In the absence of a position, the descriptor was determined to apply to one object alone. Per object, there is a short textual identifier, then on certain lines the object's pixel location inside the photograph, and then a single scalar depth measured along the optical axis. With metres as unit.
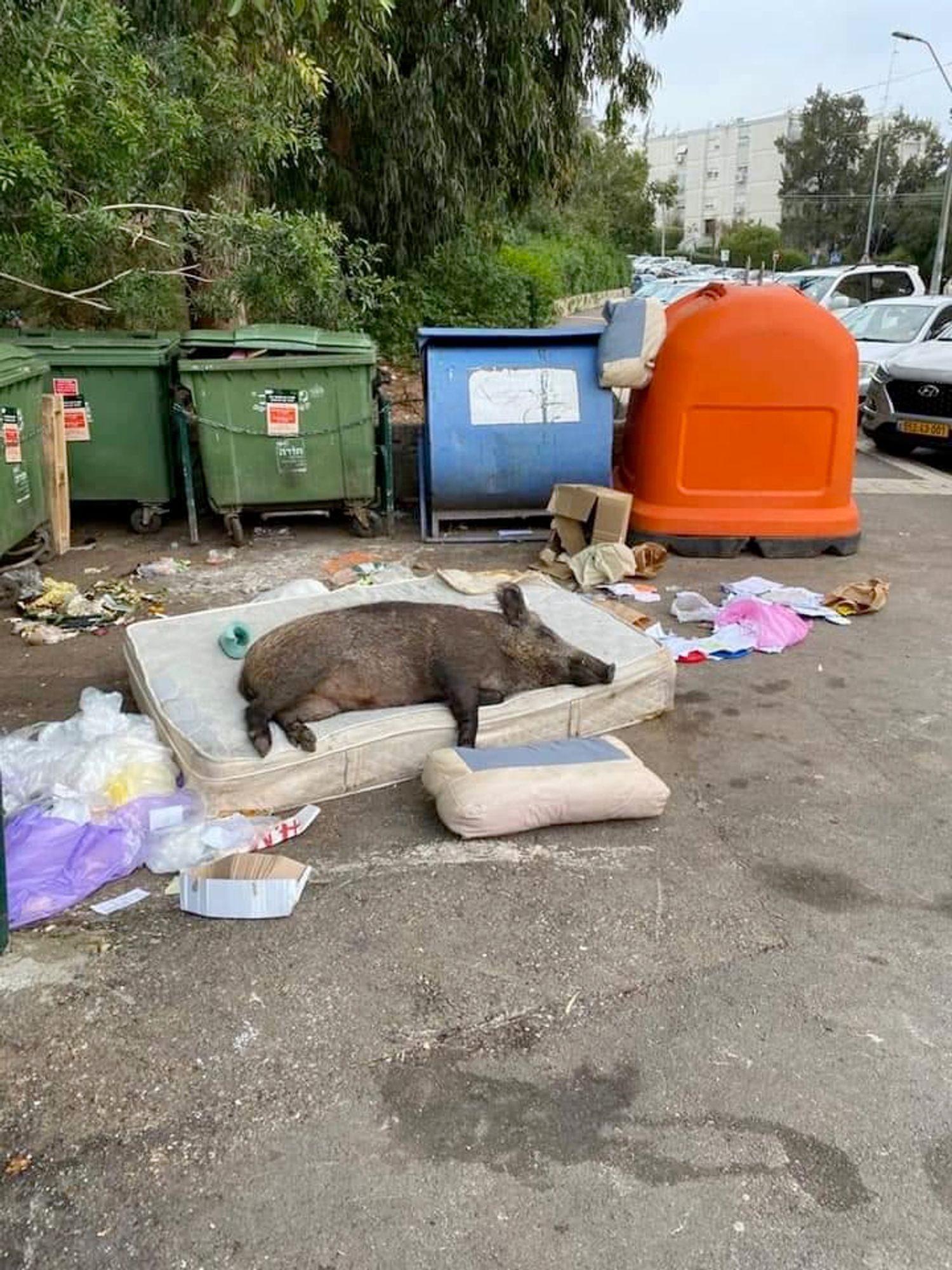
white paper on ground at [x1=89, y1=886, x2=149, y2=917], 3.17
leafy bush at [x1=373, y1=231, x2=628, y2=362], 15.37
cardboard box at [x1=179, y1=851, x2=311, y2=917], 3.11
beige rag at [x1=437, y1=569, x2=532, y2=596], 5.23
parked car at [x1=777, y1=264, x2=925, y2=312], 17.12
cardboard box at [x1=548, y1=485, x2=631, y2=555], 6.67
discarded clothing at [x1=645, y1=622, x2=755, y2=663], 5.37
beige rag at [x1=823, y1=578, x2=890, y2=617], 6.12
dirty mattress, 3.70
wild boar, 3.92
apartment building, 100.50
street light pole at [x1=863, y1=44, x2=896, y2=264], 49.53
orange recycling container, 6.79
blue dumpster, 7.16
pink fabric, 5.54
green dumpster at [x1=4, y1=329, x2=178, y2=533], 7.16
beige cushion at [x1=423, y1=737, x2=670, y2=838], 3.50
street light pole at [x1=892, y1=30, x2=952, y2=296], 26.42
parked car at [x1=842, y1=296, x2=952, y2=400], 13.01
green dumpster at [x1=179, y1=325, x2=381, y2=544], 6.96
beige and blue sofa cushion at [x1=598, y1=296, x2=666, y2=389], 6.99
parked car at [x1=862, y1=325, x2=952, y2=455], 10.82
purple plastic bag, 3.14
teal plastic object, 4.46
